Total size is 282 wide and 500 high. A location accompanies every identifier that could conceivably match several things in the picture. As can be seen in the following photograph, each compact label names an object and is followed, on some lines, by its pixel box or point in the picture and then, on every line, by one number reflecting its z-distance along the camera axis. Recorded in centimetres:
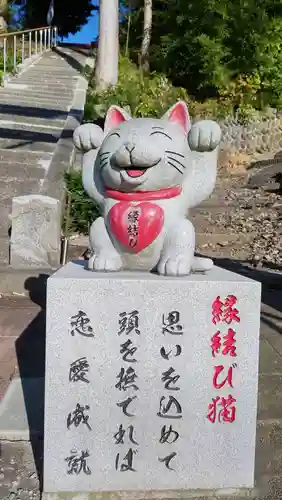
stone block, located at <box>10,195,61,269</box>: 572
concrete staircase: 747
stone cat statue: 273
